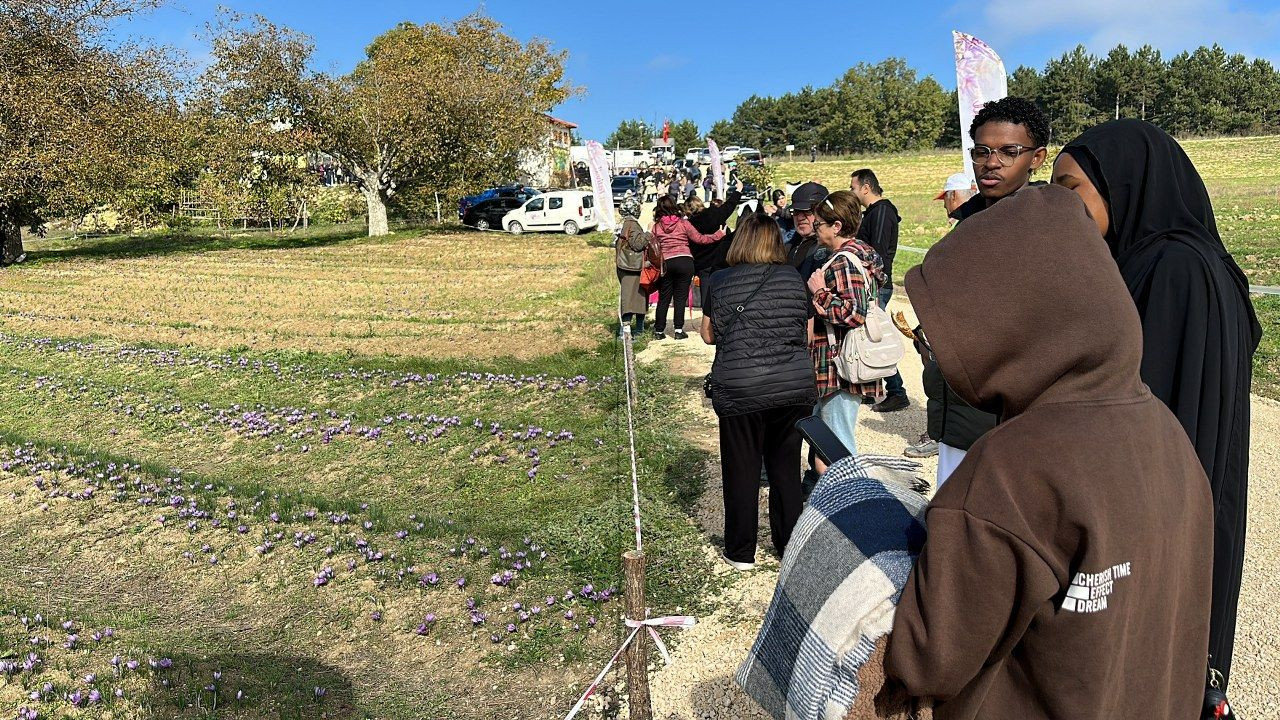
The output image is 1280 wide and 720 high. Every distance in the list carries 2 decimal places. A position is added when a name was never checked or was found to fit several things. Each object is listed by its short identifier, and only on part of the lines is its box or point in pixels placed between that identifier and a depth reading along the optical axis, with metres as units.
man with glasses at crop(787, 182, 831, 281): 6.16
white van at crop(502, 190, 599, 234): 33.09
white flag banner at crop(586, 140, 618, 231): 18.16
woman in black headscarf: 2.12
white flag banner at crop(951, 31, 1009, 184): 7.24
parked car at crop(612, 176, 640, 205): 43.61
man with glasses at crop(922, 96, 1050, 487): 3.58
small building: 51.69
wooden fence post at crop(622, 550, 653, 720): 3.13
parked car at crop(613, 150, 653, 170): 78.25
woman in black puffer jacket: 4.55
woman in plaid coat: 4.81
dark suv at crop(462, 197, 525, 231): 35.91
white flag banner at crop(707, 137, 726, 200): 19.59
